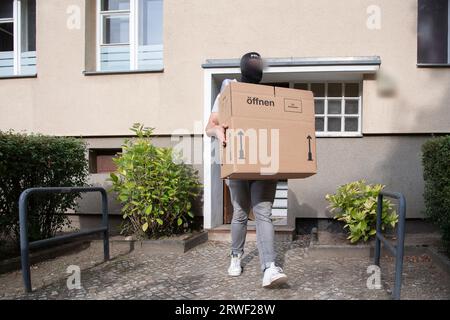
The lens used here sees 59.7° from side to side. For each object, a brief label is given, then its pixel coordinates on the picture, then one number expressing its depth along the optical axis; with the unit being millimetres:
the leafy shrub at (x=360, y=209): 4304
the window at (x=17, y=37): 6590
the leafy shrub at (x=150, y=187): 4613
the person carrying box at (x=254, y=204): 3184
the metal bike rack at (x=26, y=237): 3154
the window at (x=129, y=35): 6094
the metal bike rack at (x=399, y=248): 2803
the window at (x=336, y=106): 5660
